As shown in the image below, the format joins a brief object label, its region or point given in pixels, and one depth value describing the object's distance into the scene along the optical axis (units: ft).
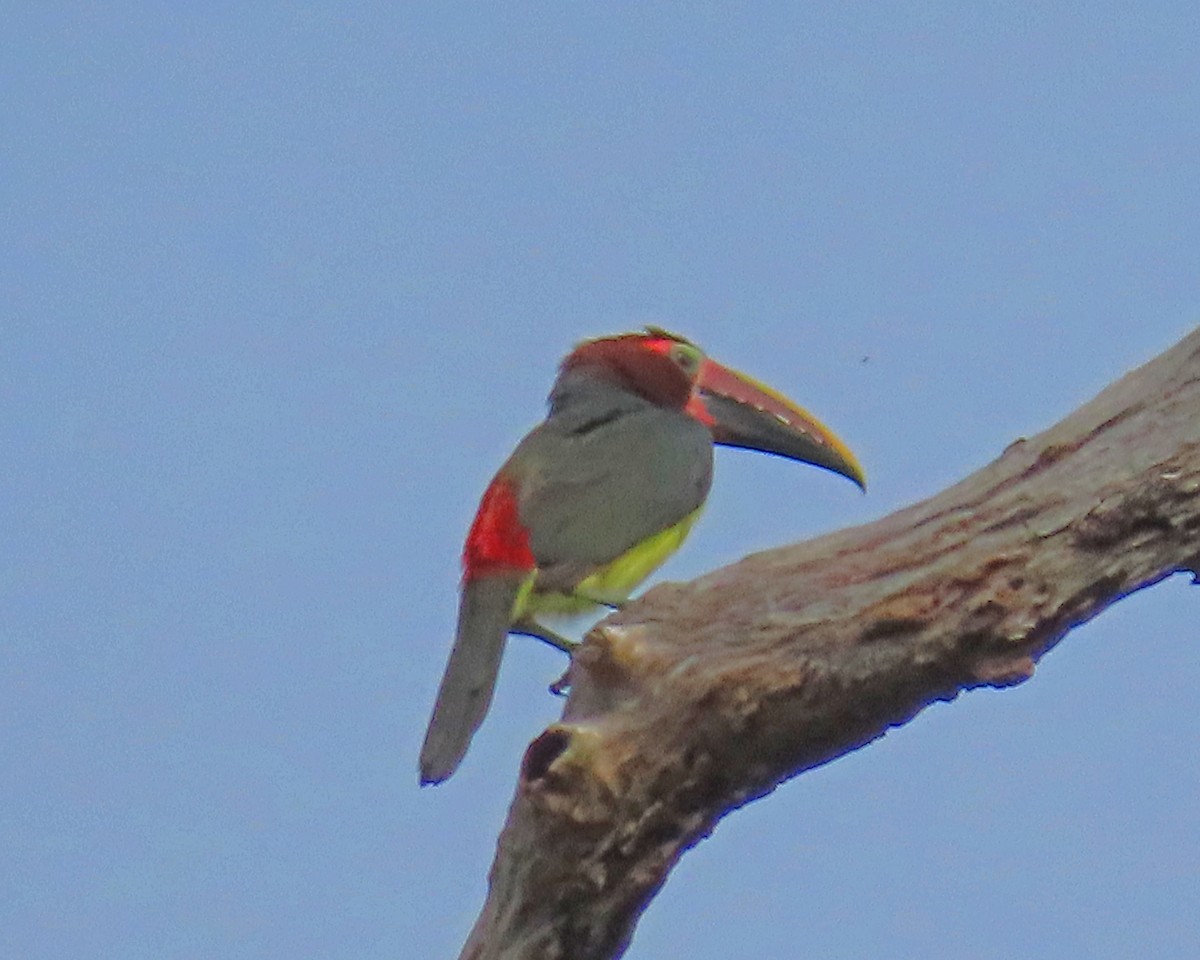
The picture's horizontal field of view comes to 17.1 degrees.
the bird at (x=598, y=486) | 35.42
